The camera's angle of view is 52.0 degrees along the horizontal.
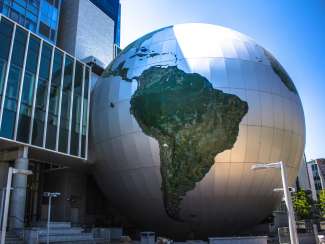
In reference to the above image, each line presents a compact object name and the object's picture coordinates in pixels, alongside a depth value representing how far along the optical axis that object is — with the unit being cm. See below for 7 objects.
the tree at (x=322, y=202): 4685
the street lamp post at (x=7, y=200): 1636
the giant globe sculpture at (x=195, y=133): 2588
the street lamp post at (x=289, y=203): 1522
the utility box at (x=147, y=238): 2273
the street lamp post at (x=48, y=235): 2204
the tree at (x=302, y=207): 4425
